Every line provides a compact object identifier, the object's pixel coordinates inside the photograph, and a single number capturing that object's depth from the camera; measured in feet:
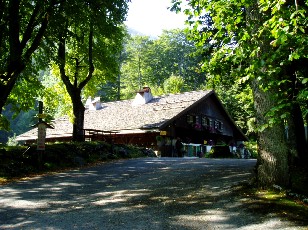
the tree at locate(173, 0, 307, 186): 23.54
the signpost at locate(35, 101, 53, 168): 48.70
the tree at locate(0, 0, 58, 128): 46.21
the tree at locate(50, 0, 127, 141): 53.83
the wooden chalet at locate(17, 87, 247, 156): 98.94
